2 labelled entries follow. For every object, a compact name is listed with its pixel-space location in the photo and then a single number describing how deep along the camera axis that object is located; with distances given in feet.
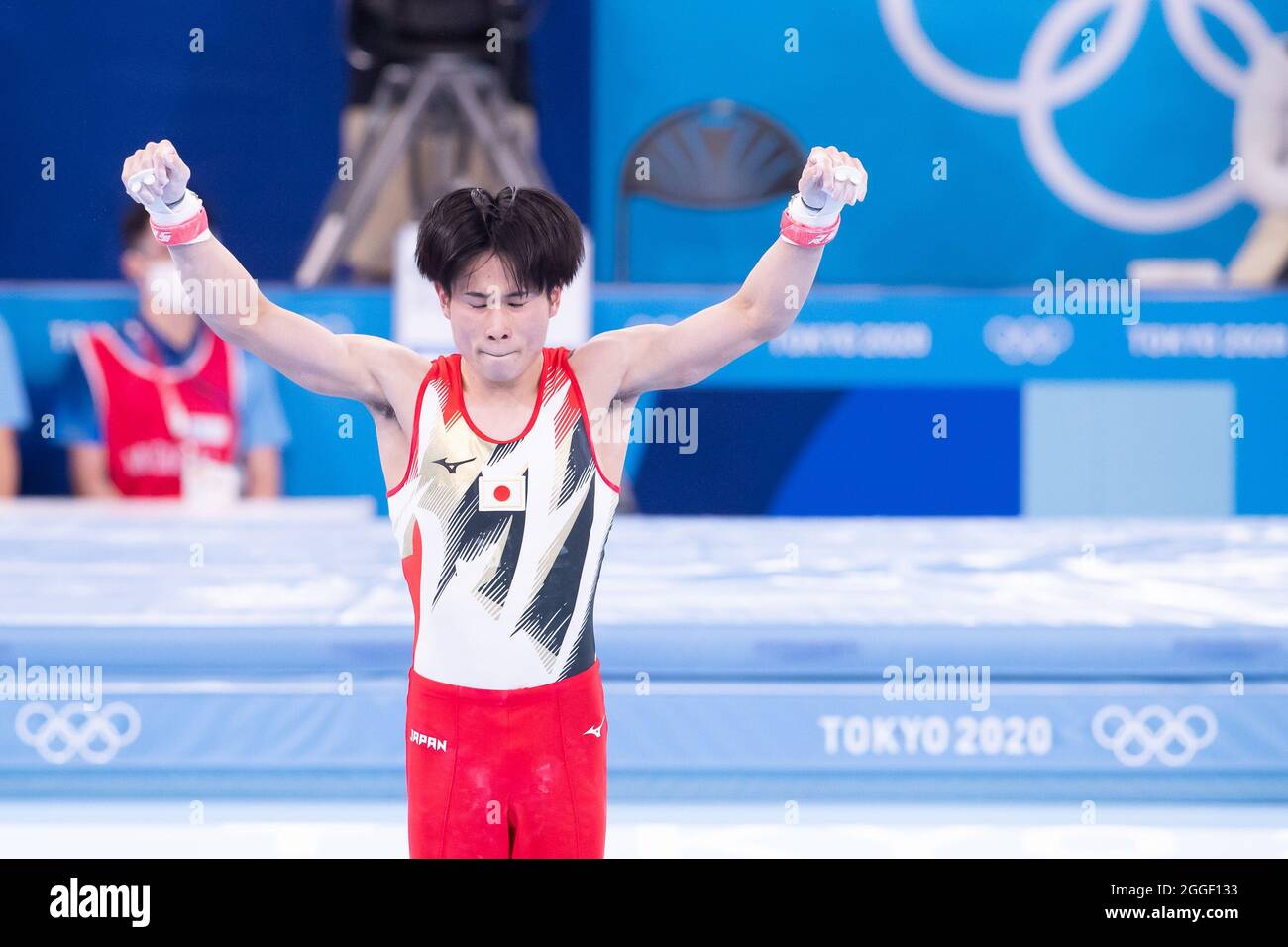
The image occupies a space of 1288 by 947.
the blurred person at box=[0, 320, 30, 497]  29.45
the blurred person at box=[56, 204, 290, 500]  30.04
